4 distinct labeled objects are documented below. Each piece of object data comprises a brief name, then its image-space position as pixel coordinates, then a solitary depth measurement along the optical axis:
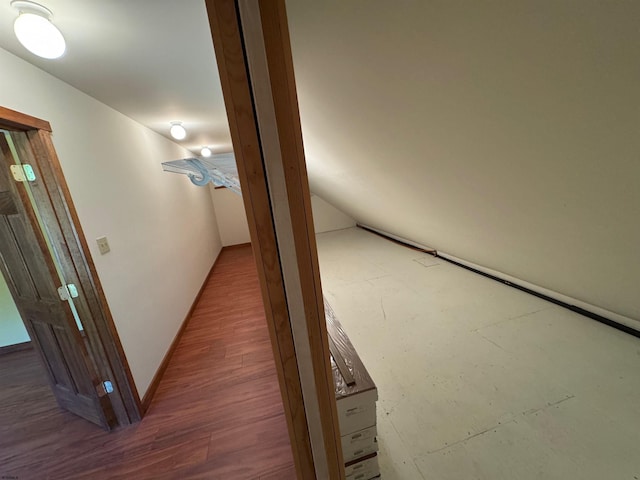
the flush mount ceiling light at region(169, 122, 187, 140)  2.52
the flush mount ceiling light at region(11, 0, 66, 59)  0.86
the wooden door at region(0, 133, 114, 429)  1.29
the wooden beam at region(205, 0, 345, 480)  0.48
